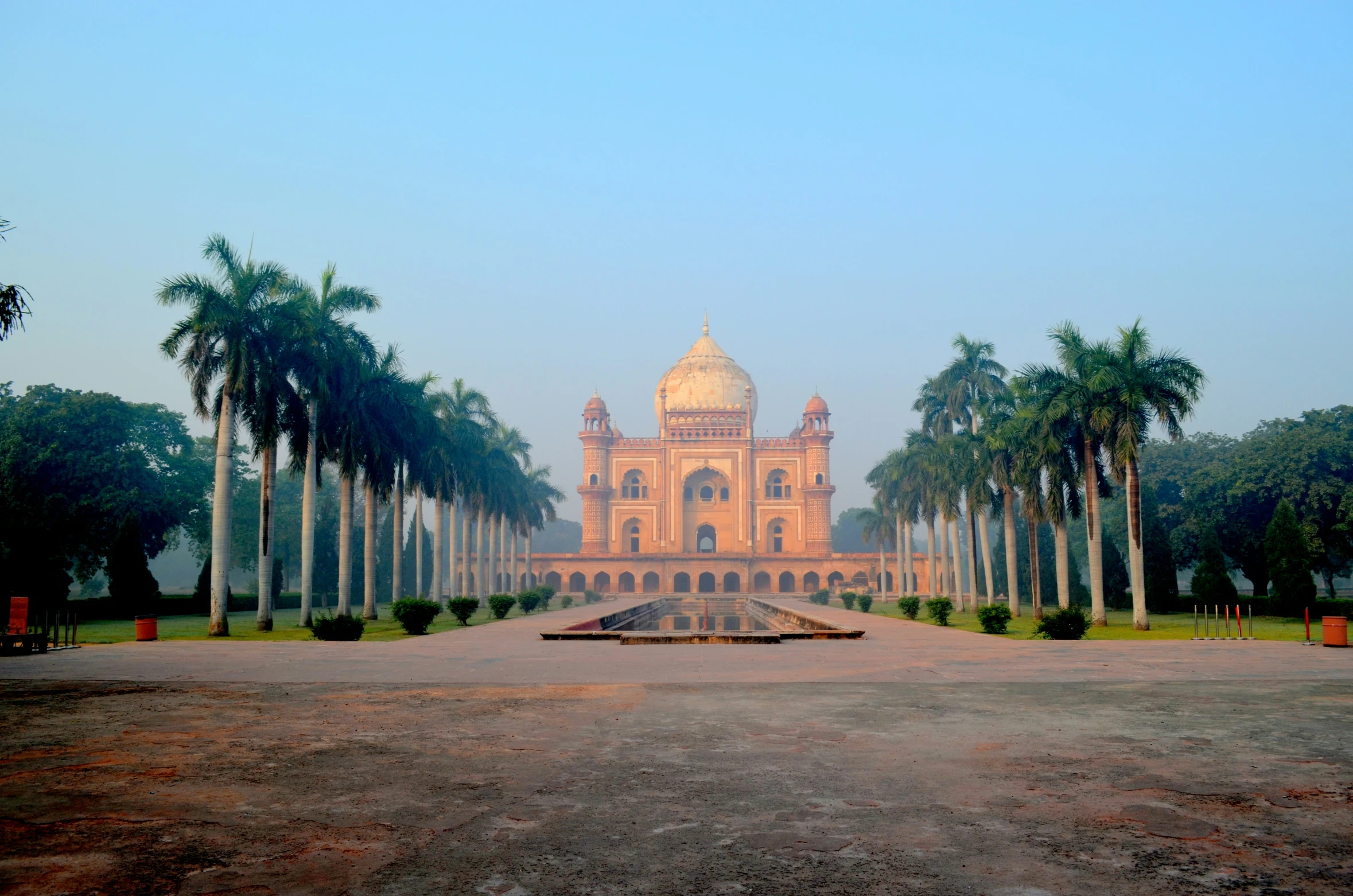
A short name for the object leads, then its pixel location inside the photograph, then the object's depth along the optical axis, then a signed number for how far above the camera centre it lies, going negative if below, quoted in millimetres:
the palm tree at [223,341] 22906 +5336
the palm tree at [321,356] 25078 +5454
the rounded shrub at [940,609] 27469 -1440
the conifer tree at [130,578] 32500 -160
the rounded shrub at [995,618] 23141 -1435
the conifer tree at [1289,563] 30781 -394
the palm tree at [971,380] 35344 +6230
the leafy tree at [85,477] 36406 +3742
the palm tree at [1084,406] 25109 +3742
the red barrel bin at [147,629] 20328 -1153
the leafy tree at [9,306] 10742 +2888
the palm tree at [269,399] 23781 +4112
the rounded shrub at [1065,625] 20516 -1450
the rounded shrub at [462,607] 26969 -1116
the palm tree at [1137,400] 24266 +3731
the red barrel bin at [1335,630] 17562 -1425
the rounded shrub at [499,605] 31828 -1272
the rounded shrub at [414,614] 23016 -1090
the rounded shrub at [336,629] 20734 -1249
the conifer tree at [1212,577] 32094 -847
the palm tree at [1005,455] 28188 +2967
